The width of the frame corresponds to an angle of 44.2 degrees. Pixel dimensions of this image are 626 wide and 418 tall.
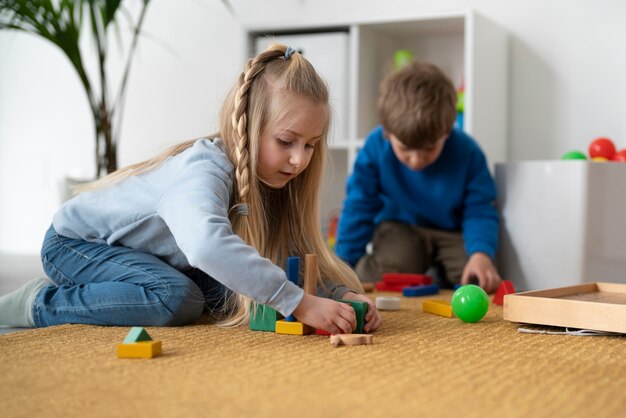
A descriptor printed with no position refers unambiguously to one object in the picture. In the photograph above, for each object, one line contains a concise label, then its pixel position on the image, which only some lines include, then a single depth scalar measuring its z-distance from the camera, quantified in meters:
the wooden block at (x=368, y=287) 1.77
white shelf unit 2.11
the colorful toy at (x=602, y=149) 1.89
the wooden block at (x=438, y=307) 1.34
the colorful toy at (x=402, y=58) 2.29
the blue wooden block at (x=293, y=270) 1.17
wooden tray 1.13
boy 1.77
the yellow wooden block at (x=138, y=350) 0.94
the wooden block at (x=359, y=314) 1.13
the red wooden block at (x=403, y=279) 1.81
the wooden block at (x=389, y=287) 1.81
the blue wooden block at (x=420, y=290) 1.67
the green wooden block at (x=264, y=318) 1.15
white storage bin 1.77
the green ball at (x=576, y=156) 1.84
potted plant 1.91
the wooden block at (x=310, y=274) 1.15
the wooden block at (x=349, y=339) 1.04
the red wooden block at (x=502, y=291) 1.46
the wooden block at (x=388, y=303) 1.44
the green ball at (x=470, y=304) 1.26
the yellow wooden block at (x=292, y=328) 1.13
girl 1.07
